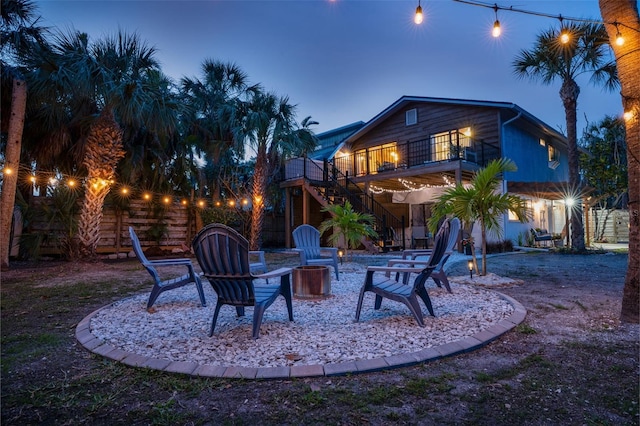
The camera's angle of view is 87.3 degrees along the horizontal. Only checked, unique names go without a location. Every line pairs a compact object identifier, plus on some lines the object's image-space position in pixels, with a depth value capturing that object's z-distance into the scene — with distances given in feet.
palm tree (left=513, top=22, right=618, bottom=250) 37.01
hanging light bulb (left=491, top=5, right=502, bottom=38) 17.54
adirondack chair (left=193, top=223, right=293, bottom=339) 10.07
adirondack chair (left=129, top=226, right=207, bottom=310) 14.08
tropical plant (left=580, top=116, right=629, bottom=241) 43.01
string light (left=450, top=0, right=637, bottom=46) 16.11
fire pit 16.16
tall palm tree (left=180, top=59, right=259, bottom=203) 41.52
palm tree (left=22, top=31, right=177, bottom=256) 25.55
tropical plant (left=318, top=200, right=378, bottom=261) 27.81
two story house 42.47
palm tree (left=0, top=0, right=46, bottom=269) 24.56
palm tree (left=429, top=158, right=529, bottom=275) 19.27
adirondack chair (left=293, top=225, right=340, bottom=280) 21.35
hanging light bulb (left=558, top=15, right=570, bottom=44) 17.30
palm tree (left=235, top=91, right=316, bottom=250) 39.58
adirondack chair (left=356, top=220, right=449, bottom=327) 11.17
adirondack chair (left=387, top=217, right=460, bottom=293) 15.11
